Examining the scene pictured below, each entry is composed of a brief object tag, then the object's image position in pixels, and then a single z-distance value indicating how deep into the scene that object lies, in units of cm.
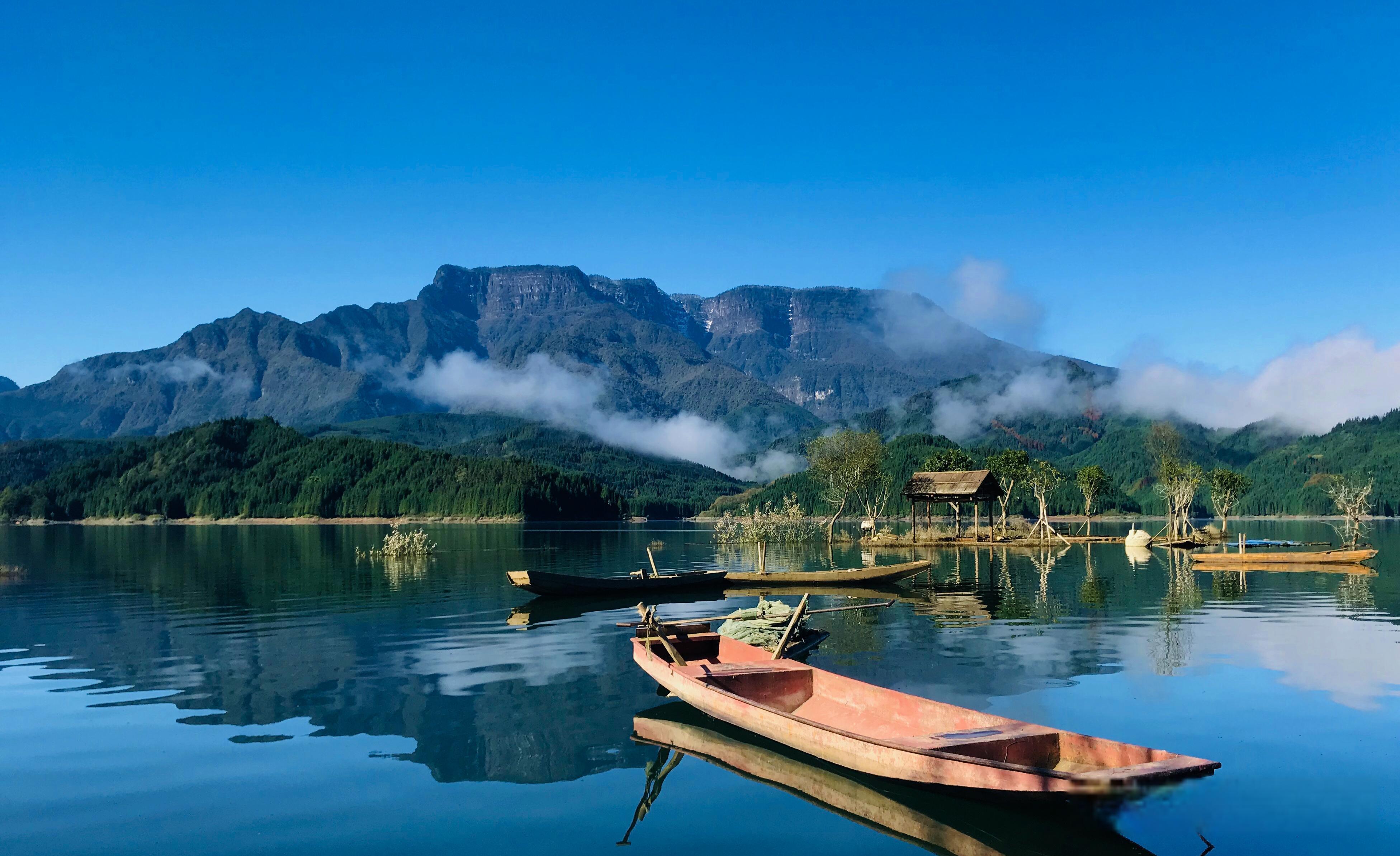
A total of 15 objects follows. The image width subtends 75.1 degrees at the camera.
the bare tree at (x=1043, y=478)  10731
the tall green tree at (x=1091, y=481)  11212
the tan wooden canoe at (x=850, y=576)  5481
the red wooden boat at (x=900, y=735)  1386
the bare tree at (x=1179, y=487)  10519
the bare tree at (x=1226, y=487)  11462
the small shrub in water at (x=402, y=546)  8281
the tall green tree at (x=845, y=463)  10638
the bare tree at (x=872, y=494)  10931
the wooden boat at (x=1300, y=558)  6700
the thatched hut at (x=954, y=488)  8969
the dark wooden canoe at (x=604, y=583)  4981
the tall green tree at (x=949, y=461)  12362
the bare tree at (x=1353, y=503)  8194
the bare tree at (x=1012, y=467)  10644
